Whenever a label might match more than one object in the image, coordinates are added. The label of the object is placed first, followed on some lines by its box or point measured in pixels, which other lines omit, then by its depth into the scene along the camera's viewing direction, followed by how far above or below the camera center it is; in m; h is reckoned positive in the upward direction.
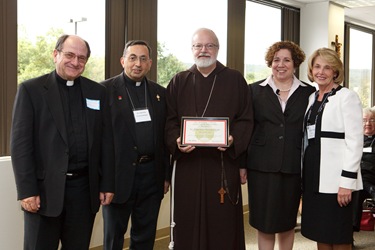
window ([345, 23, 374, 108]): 8.93 +1.18
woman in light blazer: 2.72 -0.22
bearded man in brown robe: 2.97 -0.28
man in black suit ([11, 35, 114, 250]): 2.35 -0.18
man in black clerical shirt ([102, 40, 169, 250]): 2.96 -0.21
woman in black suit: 2.98 -0.17
